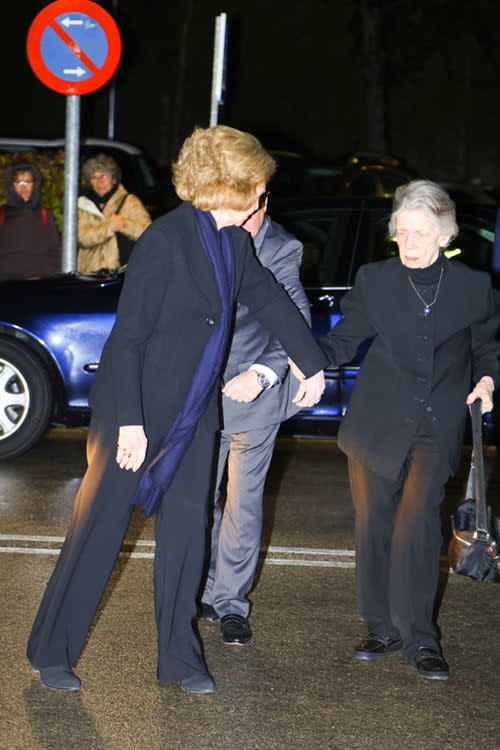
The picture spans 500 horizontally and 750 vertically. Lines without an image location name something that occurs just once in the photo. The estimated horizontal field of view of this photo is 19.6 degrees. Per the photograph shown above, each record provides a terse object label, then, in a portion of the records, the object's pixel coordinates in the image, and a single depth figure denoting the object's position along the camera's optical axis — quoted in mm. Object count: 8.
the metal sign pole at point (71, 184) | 10406
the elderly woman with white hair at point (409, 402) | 5082
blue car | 8562
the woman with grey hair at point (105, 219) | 10336
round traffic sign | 10383
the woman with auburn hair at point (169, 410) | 4512
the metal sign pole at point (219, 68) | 10641
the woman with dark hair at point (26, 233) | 10250
